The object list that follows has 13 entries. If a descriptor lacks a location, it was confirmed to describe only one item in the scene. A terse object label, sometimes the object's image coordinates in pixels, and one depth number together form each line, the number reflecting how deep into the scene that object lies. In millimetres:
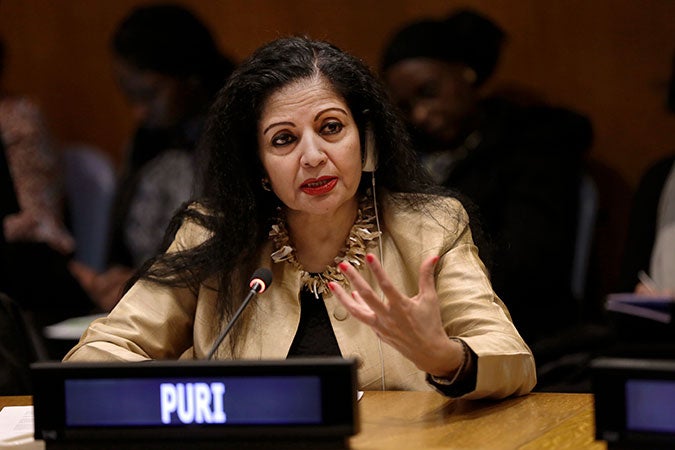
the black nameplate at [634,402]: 3471
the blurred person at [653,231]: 7586
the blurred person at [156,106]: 9656
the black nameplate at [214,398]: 3729
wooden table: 4004
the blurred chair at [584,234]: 8633
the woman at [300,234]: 5066
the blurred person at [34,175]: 10367
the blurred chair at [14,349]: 6125
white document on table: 4203
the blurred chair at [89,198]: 10719
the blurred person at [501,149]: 8477
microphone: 4536
